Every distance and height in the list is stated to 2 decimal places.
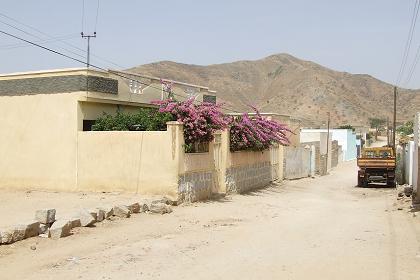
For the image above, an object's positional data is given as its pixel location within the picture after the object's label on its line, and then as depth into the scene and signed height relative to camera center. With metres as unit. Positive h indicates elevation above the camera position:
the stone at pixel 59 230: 11.28 -1.98
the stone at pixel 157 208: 15.45 -1.98
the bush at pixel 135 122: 19.17 +0.73
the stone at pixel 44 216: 11.56 -1.72
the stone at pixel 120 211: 14.15 -1.92
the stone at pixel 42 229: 11.40 -1.99
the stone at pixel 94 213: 12.92 -1.84
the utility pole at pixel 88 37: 38.58 +8.15
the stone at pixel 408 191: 21.40 -1.82
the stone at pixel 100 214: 13.20 -1.91
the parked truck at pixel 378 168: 30.06 -1.27
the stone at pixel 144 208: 15.34 -1.98
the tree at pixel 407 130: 72.41 +2.67
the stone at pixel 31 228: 11.01 -1.94
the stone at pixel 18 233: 10.67 -1.97
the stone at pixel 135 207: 14.80 -1.91
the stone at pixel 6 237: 10.45 -2.00
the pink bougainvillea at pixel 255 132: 23.70 +0.57
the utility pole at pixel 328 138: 48.66 +0.73
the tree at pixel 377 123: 108.53 +5.07
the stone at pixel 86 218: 12.55 -1.92
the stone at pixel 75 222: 12.19 -1.97
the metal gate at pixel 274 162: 29.88 -1.01
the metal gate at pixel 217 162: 21.03 -0.78
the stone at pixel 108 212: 13.72 -1.90
